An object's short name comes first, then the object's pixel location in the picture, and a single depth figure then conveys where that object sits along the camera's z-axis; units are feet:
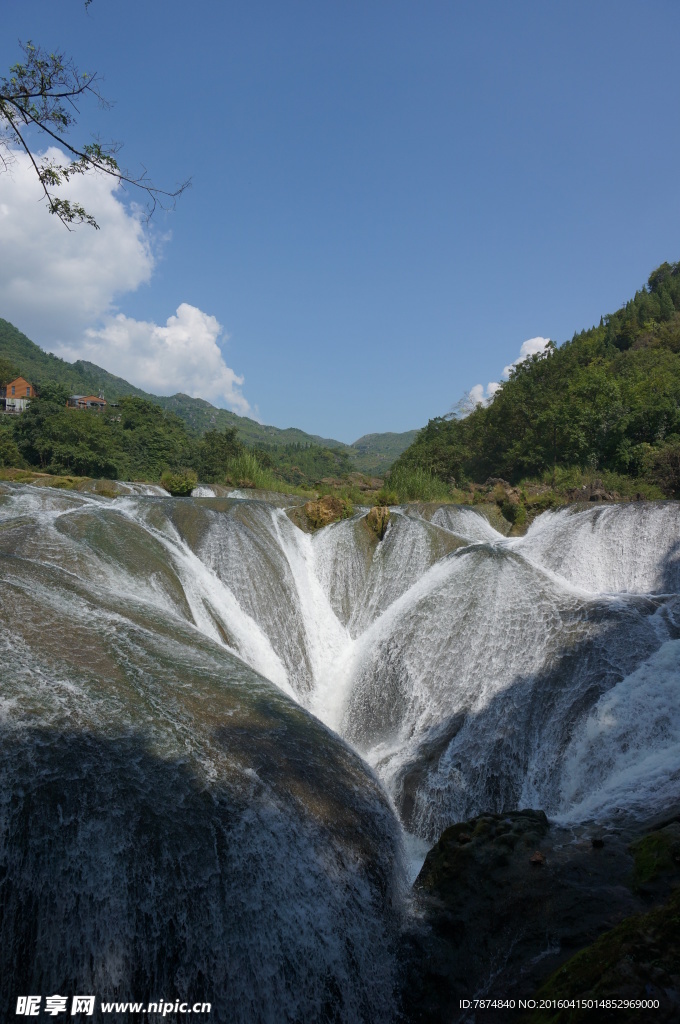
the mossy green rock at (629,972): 7.25
